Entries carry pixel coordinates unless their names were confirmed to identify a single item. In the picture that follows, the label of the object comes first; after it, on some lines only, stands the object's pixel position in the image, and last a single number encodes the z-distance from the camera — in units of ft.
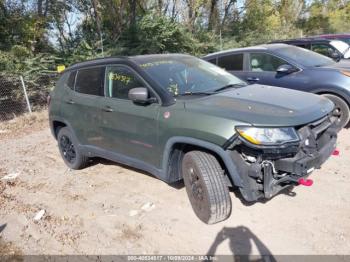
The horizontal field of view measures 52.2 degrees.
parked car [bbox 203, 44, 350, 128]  19.99
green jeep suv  10.92
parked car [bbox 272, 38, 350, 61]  27.96
